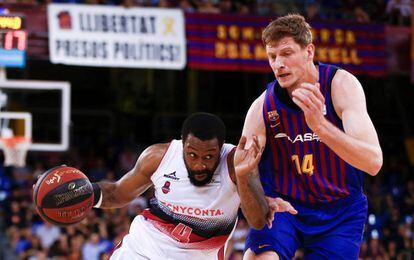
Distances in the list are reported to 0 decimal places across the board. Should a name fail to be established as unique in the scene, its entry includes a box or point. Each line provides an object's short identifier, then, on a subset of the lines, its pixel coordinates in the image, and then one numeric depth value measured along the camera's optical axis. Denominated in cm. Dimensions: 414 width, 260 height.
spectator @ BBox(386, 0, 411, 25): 1873
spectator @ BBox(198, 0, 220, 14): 1731
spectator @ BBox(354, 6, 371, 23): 1827
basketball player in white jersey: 634
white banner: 1595
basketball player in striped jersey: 575
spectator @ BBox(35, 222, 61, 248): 1441
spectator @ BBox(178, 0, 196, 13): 1700
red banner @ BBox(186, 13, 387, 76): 1702
